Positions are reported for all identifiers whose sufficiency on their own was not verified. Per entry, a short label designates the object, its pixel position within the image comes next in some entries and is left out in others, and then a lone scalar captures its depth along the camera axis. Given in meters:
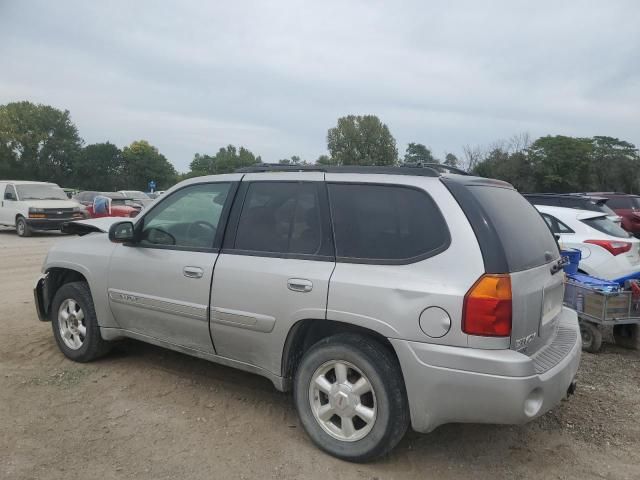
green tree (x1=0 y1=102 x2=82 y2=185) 73.69
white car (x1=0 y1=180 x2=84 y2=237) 17.50
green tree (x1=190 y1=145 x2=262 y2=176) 103.34
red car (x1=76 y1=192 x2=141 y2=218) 16.94
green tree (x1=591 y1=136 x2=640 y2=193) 46.25
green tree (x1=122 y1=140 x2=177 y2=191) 88.31
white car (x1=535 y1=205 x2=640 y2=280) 6.92
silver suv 2.70
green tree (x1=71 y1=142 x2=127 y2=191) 79.38
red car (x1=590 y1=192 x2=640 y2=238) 14.62
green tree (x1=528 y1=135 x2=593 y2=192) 47.84
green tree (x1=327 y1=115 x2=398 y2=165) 66.38
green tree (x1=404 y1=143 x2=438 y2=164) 63.65
